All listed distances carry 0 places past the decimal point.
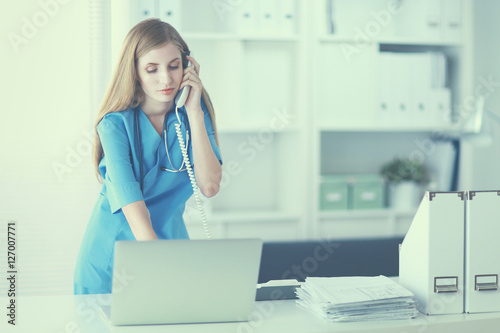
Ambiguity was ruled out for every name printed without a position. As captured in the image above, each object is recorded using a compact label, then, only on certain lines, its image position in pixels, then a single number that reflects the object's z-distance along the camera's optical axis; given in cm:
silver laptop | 242
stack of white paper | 269
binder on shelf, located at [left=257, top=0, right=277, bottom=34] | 609
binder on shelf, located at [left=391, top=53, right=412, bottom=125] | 652
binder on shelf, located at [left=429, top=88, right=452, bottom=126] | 664
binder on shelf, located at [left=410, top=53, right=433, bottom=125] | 656
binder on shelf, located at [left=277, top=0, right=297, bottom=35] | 615
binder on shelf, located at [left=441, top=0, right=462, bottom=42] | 659
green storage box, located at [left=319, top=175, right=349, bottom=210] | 652
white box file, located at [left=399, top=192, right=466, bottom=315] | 279
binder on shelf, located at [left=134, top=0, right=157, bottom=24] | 579
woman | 349
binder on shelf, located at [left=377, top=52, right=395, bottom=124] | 648
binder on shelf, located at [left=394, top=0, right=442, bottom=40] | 654
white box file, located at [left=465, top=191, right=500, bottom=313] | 284
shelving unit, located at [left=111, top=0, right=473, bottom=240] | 618
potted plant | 673
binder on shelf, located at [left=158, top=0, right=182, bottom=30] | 583
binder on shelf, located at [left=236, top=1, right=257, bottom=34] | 607
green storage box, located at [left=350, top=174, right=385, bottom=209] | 662
